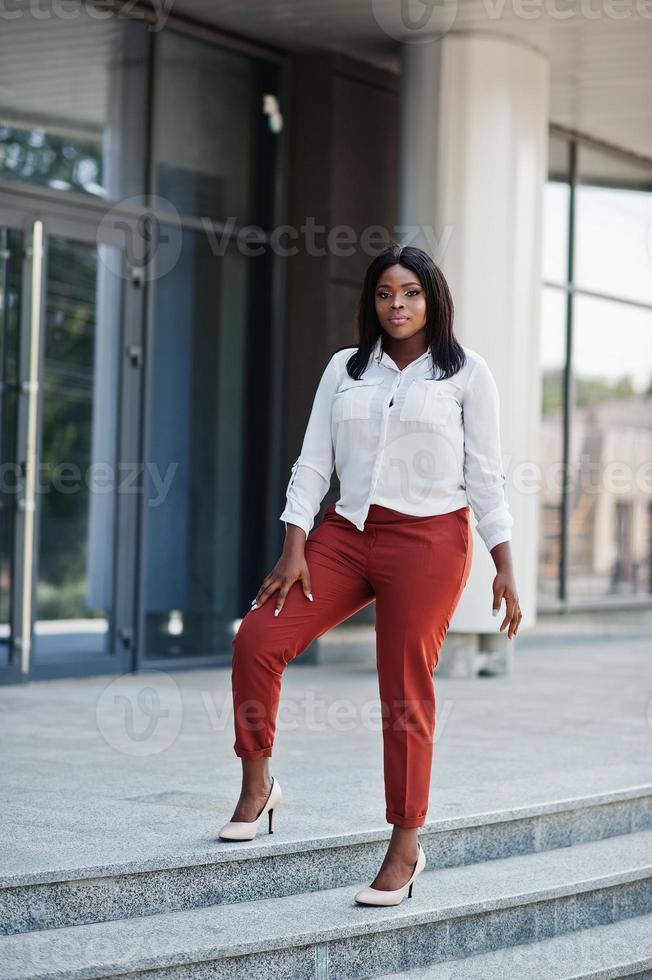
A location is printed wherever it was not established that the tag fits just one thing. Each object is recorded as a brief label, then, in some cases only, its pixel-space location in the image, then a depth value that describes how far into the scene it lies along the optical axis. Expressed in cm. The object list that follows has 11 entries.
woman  673
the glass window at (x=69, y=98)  1406
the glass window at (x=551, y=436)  2020
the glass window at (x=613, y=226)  2067
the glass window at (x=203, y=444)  1559
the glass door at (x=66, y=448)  1387
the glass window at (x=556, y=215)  2005
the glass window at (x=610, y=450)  2089
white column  1514
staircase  641
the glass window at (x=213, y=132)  1548
